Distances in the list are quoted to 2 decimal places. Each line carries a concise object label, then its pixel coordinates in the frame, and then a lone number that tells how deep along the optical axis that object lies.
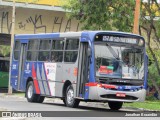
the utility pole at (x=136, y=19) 25.80
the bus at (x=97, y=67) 21.19
